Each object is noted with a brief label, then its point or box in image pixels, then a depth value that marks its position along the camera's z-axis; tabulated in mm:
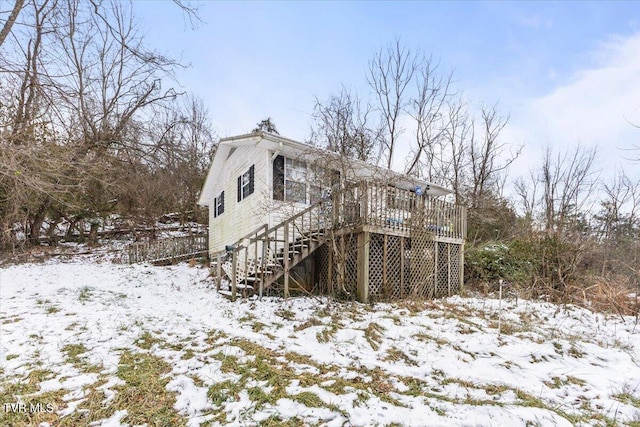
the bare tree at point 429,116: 18938
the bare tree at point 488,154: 19750
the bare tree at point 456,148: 19922
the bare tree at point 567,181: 18562
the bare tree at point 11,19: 4645
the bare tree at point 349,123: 16812
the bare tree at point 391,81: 18953
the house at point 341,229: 7875
